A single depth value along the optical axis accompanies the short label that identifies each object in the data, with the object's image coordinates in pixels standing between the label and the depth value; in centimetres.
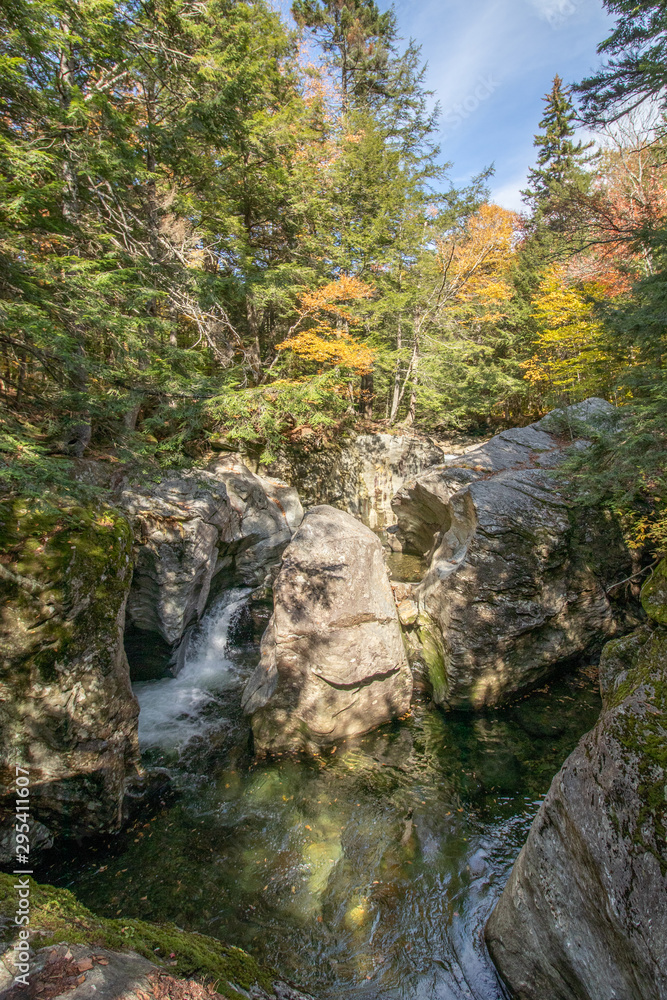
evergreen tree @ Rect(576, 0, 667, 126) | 640
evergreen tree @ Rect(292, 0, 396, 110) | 1642
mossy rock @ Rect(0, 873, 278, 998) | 220
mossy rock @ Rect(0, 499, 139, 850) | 436
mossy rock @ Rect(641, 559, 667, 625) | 366
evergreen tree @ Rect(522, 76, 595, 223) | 2014
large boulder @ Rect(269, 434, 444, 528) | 1433
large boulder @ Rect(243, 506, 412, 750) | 652
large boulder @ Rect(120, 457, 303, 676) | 736
